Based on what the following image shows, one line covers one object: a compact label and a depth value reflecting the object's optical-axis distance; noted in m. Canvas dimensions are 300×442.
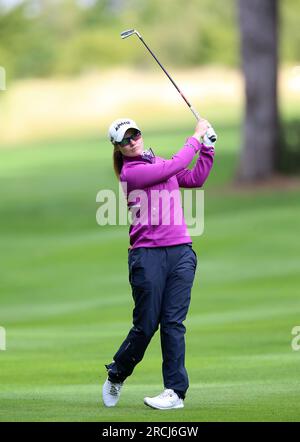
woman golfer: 17.78
